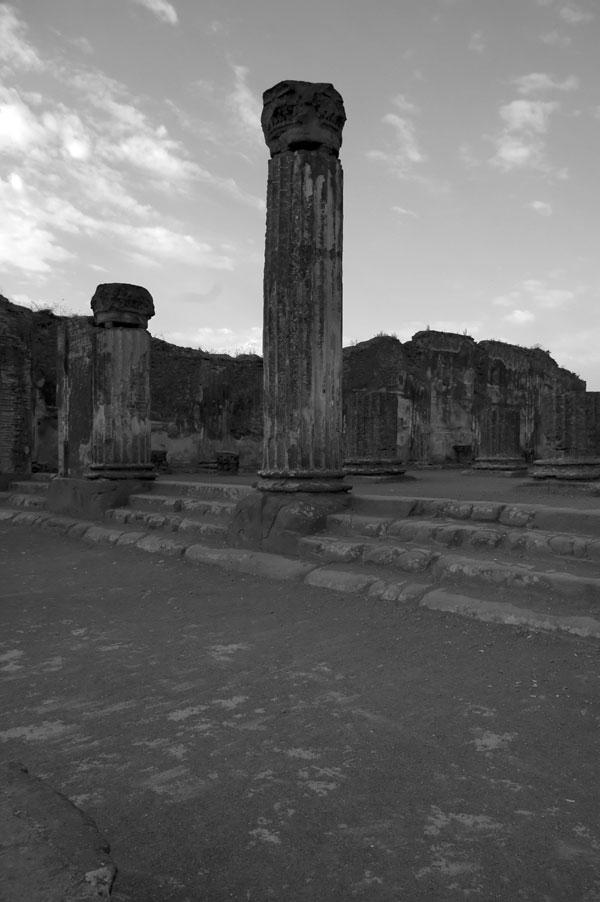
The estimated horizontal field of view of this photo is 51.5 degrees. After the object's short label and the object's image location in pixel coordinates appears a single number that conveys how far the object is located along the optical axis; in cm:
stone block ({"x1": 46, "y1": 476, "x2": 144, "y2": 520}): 845
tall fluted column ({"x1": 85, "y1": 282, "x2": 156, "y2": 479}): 896
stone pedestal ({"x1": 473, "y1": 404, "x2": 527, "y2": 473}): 1278
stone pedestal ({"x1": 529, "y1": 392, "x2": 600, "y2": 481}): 862
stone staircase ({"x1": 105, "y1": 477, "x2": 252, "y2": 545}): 642
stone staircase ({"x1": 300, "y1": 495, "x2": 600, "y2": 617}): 350
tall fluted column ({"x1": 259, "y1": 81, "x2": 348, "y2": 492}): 579
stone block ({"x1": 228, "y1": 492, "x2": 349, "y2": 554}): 529
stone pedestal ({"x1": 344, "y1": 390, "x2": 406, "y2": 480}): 1076
